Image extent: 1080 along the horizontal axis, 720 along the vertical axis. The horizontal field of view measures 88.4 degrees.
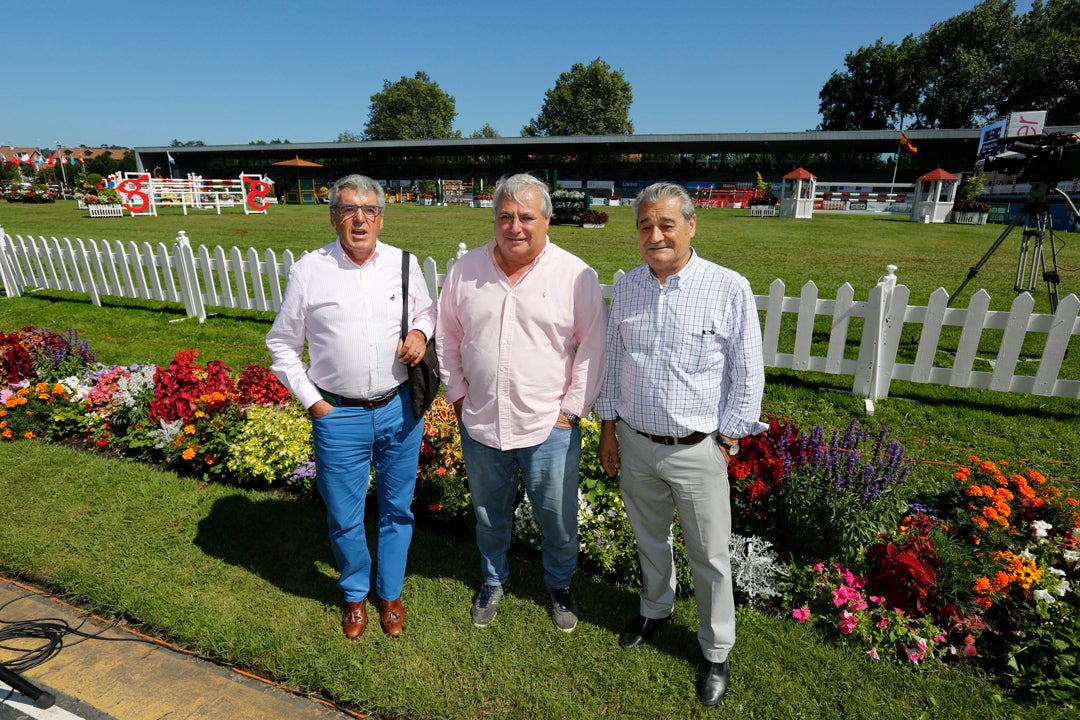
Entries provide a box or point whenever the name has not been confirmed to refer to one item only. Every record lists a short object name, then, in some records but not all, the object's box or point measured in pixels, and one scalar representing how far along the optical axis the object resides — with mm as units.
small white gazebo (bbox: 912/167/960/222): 24625
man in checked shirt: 2029
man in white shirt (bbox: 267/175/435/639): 2258
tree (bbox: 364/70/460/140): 76625
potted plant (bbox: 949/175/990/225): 24922
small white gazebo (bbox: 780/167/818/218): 26328
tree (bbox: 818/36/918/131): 54844
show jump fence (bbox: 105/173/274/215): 25984
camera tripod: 5477
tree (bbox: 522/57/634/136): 68625
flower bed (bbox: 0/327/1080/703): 2434
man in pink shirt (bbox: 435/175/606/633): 2178
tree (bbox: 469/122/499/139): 95688
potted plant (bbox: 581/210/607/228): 20297
